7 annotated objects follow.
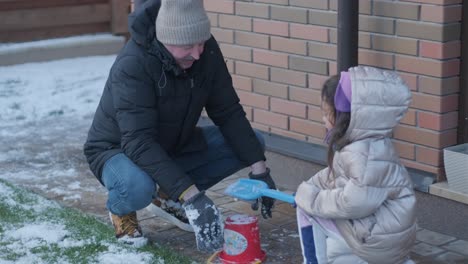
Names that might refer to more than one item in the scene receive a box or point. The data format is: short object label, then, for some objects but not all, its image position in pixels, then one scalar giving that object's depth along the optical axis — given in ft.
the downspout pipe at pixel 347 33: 15.55
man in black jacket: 13.47
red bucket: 13.73
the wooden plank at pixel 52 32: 31.12
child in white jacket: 11.22
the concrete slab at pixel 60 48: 30.12
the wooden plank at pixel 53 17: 30.76
